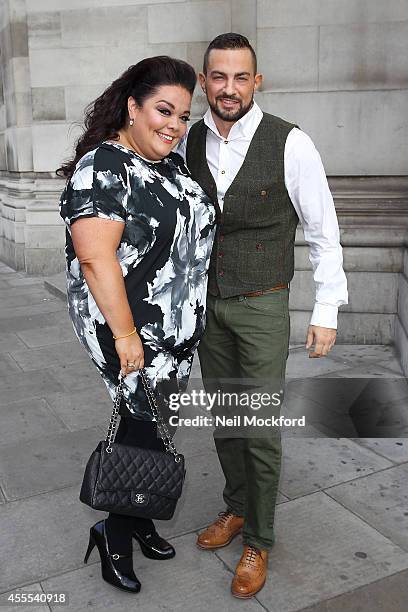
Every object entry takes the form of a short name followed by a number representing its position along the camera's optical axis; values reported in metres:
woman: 2.30
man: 2.57
